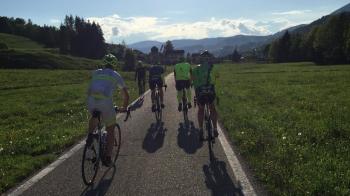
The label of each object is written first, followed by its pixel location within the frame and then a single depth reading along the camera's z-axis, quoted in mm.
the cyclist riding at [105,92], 7848
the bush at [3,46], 80631
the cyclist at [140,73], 24852
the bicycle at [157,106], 16797
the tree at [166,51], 112375
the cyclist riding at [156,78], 17266
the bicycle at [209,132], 10137
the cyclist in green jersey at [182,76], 15688
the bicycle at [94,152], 7629
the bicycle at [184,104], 16312
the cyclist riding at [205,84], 10633
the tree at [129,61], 82131
